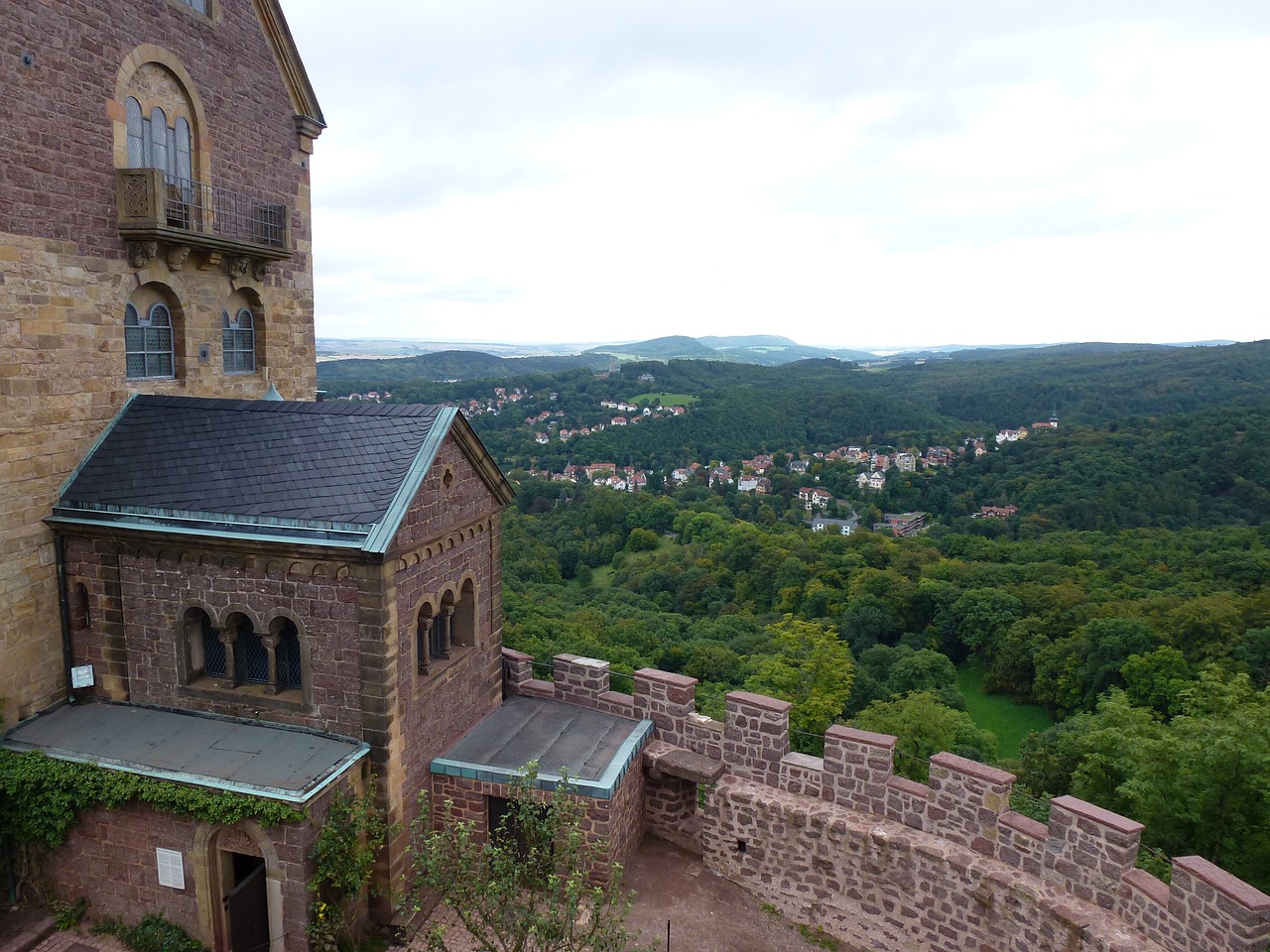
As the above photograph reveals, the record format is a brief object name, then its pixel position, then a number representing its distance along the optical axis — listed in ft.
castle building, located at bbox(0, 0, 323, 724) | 35.22
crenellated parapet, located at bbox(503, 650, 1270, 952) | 28.63
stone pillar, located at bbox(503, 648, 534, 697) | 44.39
